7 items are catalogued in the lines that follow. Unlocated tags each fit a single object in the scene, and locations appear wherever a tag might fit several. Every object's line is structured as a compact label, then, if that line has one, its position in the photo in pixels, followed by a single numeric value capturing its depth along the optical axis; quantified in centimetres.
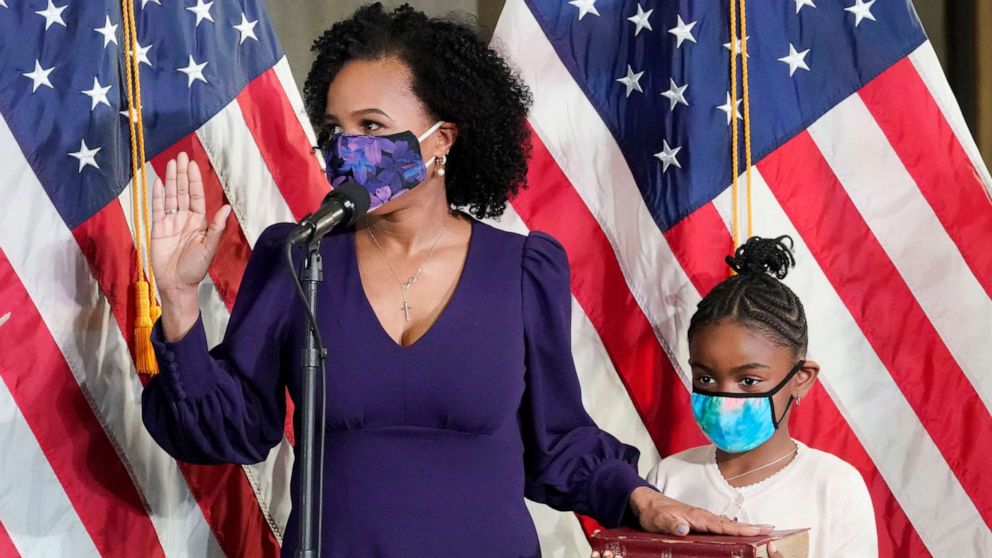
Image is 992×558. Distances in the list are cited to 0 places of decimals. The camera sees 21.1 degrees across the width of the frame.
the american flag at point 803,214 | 419
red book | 346
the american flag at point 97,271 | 395
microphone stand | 337
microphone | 336
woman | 367
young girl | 385
